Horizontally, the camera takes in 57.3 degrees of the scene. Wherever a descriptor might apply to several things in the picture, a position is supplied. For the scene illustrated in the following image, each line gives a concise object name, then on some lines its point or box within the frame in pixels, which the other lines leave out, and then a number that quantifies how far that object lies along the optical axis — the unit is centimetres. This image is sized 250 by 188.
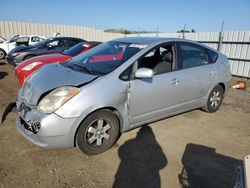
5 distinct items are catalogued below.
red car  560
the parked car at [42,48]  909
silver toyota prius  288
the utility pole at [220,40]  1082
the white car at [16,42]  1427
